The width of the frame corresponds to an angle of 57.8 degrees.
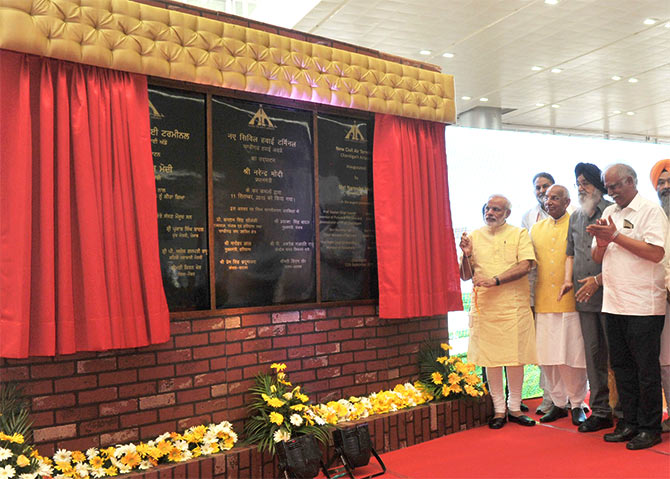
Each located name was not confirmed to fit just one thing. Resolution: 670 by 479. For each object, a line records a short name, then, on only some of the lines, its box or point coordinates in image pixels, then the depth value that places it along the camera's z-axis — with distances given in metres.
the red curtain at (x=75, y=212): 2.90
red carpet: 3.45
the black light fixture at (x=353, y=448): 3.48
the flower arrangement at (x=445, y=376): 4.39
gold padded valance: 3.01
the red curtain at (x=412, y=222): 4.29
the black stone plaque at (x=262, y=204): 3.67
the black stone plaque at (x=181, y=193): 3.44
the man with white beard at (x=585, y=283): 4.23
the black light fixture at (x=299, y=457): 3.26
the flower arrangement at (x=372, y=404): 3.86
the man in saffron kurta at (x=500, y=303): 4.37
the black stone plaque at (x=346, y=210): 4.15
